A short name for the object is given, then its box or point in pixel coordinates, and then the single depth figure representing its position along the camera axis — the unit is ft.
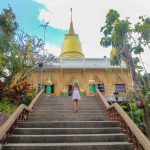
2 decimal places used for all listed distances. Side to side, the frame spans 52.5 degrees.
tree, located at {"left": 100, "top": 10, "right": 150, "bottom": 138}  28.07
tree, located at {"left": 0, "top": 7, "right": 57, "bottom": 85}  29.19
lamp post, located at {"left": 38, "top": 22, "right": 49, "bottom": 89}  45.04
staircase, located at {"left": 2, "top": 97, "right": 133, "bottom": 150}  11.53
